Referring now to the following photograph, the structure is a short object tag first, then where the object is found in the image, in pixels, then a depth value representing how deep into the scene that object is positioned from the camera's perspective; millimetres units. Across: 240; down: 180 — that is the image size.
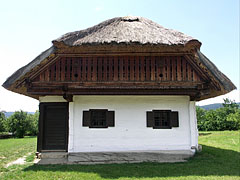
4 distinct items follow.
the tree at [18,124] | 25344
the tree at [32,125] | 26328
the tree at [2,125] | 25906
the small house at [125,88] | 7379
